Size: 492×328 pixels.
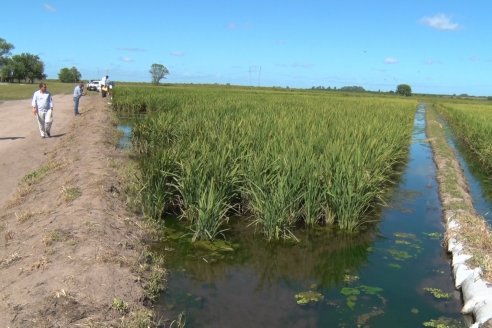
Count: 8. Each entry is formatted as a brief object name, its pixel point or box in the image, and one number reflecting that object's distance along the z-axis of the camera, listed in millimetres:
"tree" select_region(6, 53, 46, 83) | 97438
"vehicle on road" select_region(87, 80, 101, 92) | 57519
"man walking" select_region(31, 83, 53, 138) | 13352
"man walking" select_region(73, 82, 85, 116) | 22219
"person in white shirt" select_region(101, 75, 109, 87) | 33366
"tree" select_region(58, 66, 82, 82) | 124938
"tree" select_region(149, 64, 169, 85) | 130050
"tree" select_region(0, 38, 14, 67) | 105156
